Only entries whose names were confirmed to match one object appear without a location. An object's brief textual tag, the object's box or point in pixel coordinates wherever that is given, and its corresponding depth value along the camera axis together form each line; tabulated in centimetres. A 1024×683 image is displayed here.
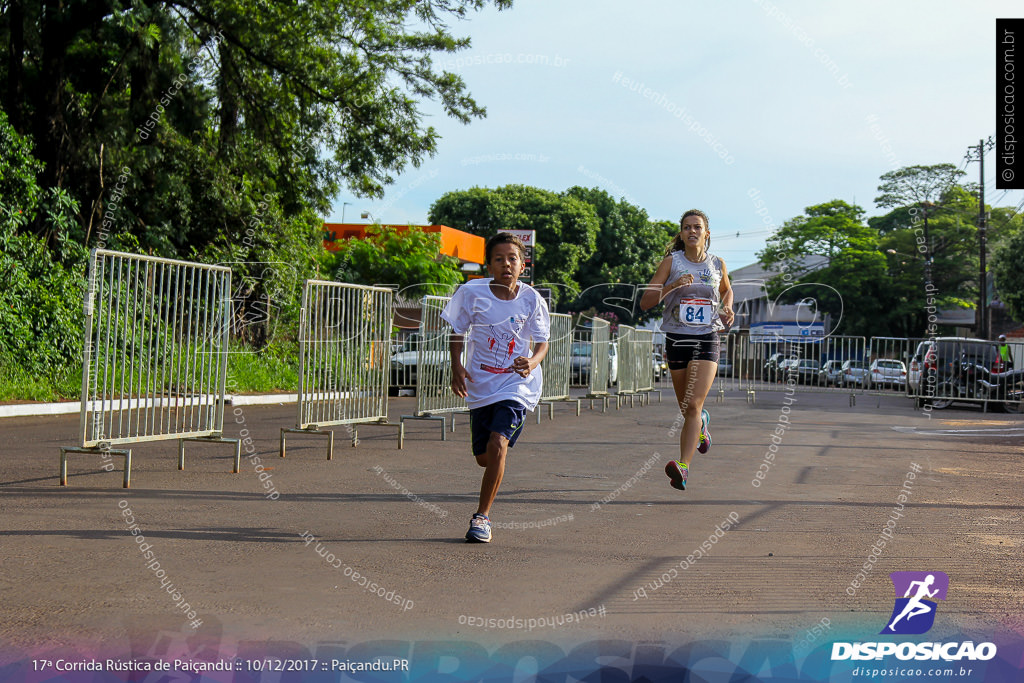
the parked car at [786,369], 2856
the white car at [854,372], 2702
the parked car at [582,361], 2219
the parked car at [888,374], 2764
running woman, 699
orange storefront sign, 3918
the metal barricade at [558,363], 1742
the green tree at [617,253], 5091
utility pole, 3198
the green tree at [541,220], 4644
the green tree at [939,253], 4872
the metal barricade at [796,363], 2753
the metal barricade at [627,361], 2177
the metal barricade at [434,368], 1295
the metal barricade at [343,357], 1040
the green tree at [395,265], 3206
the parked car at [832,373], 2788
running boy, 579
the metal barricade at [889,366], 2750
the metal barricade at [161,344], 779
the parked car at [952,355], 2345
